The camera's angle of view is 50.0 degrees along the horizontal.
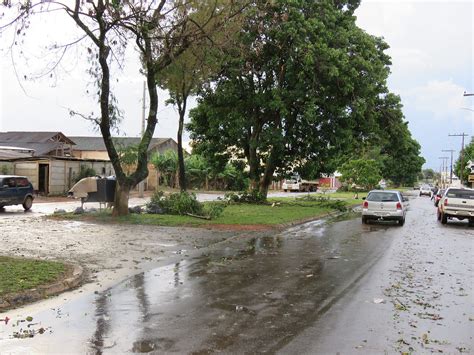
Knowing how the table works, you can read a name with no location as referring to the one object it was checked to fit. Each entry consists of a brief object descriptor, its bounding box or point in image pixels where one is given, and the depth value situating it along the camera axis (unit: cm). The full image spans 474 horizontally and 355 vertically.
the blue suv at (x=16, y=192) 2305
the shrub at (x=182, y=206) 2109
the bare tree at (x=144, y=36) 1684
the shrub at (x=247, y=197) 3019
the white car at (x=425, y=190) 7188
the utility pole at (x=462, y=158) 7701
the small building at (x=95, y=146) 6688
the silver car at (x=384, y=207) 2241
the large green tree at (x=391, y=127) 3347
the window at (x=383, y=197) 2273
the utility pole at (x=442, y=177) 13688
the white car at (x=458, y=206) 2370
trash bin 2133
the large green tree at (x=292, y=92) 2591
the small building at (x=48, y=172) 3466
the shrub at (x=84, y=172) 3702
